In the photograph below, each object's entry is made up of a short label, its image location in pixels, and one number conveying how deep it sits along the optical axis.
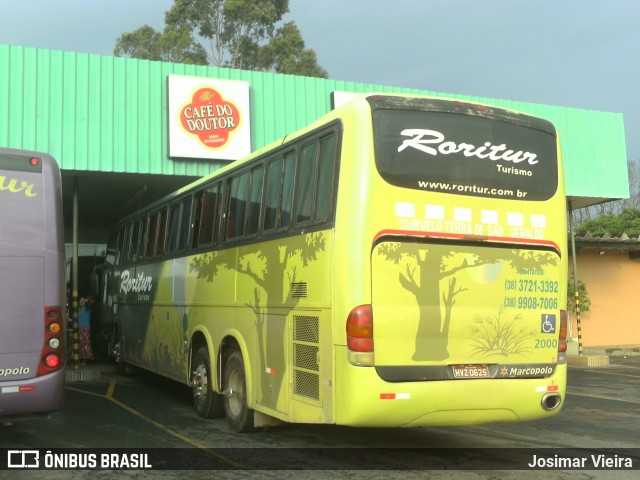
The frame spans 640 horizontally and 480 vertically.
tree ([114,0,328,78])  41.47
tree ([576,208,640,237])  35.22
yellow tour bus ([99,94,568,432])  5.98
